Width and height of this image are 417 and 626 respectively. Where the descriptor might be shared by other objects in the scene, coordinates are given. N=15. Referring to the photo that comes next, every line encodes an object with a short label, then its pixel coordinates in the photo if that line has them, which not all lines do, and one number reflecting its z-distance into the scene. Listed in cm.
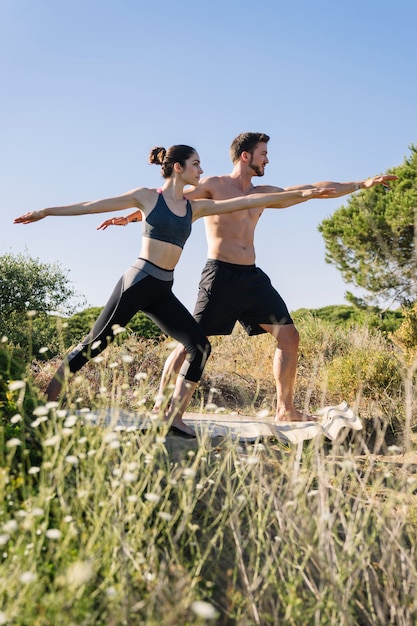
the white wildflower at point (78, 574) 233
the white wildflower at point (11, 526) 249
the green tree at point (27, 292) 1184
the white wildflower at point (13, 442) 300
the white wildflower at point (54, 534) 253
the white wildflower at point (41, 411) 316
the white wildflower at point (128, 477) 280
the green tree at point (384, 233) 1764
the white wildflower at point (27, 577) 218
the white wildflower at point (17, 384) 323
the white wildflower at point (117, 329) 400
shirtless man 582
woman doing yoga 491
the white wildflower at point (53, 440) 302
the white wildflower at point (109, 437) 308
